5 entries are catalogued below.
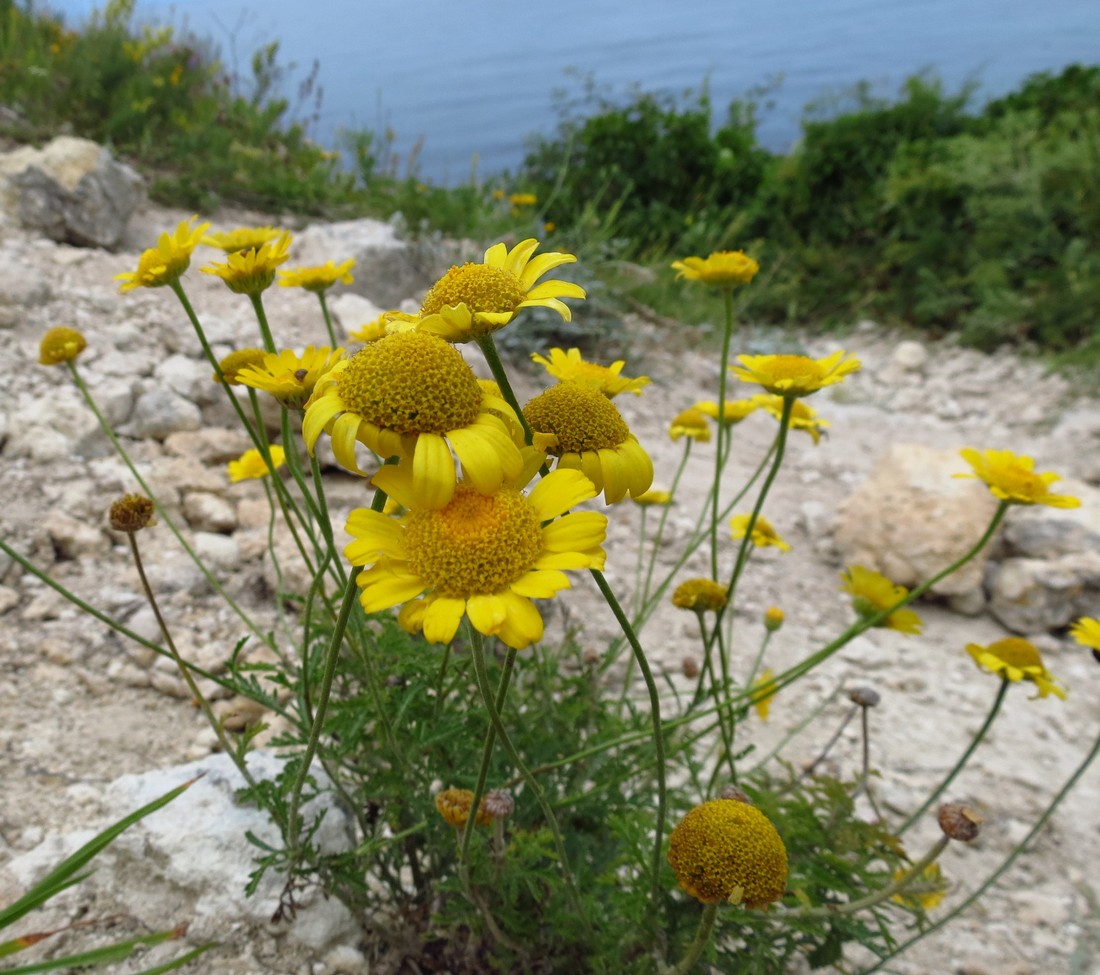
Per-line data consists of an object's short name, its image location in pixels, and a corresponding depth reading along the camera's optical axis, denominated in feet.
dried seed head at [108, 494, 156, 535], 0.58
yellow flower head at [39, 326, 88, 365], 0.75
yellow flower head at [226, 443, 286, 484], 0.82
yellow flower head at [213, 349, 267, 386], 0.60
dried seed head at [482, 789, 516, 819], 0.52
